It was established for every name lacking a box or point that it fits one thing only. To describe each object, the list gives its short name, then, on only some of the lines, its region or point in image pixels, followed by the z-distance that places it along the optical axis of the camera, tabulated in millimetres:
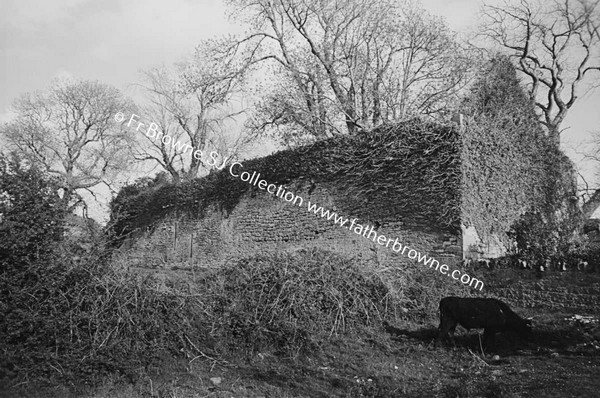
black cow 6562
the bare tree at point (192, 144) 28844
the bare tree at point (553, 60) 19547
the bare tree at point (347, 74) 18578
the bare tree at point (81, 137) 27859
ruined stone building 10461
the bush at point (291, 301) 6781
